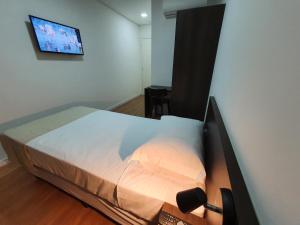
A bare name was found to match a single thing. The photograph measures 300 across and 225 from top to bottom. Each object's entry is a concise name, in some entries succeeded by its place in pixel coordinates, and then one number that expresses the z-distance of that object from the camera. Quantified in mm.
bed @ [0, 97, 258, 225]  703
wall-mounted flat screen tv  1946
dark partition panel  1779
